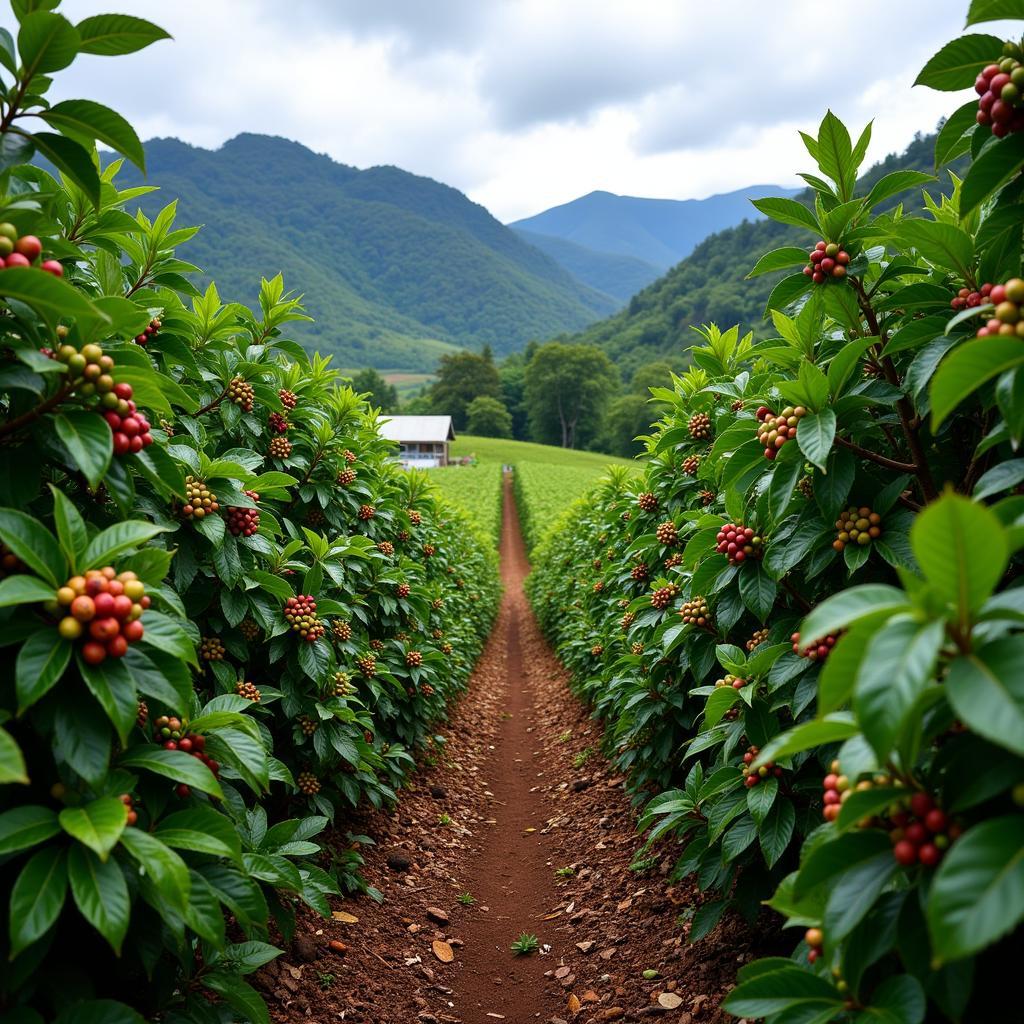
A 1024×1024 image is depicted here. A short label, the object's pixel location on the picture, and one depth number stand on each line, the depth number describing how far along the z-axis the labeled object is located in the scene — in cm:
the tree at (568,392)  7306
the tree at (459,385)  7969
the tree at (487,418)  7450
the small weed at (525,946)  364
